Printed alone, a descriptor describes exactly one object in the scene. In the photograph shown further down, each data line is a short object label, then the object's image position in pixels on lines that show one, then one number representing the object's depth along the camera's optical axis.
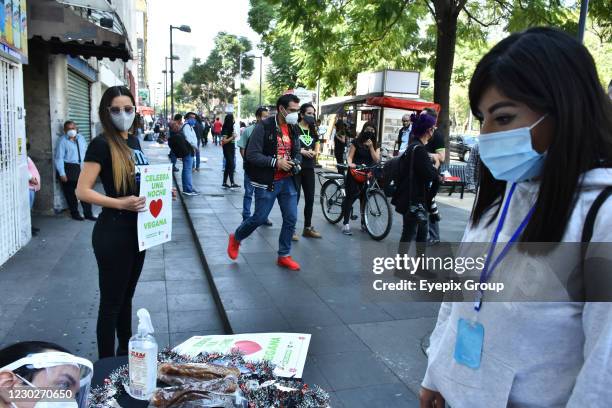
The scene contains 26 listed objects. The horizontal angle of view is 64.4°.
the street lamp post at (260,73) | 45.23
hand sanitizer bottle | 1.88
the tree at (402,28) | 10.02
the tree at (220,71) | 55.09
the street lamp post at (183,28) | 29.01
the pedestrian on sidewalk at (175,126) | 11.63
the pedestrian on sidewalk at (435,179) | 5.49
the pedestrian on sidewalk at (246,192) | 8.09
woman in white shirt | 1.10
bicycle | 7.24
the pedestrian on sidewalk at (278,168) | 5.36
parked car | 30.17
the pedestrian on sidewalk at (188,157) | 11.36
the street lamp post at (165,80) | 57.02
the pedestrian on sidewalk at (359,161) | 7.78
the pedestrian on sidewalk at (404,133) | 11.96
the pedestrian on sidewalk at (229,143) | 12.03
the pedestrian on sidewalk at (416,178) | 5.12
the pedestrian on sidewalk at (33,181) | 7.43
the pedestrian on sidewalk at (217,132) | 30.54
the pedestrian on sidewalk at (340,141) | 14.89
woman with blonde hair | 2.95
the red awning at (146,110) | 48.11
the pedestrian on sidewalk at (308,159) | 7.13
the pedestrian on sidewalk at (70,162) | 8.52
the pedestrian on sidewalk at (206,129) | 31.58
